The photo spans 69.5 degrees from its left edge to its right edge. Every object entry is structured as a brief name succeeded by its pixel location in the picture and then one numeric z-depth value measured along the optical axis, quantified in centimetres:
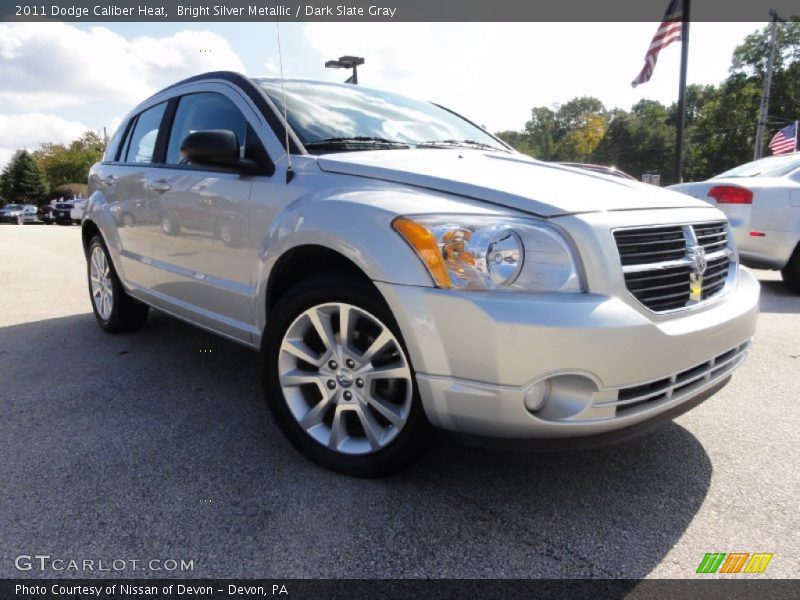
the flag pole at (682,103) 1207
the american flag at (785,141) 1773
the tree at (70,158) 7275
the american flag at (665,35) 1220
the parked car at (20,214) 3919
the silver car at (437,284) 186
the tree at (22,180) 6944
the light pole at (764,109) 2530
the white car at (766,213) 580
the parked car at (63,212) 3422
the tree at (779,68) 4422
